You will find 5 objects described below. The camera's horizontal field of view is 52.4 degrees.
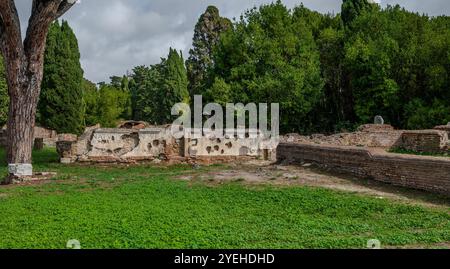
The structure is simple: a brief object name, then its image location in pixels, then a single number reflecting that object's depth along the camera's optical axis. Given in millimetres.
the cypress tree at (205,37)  43625
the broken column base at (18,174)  12461
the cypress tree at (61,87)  33656
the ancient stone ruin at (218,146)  15641
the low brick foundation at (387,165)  8812
